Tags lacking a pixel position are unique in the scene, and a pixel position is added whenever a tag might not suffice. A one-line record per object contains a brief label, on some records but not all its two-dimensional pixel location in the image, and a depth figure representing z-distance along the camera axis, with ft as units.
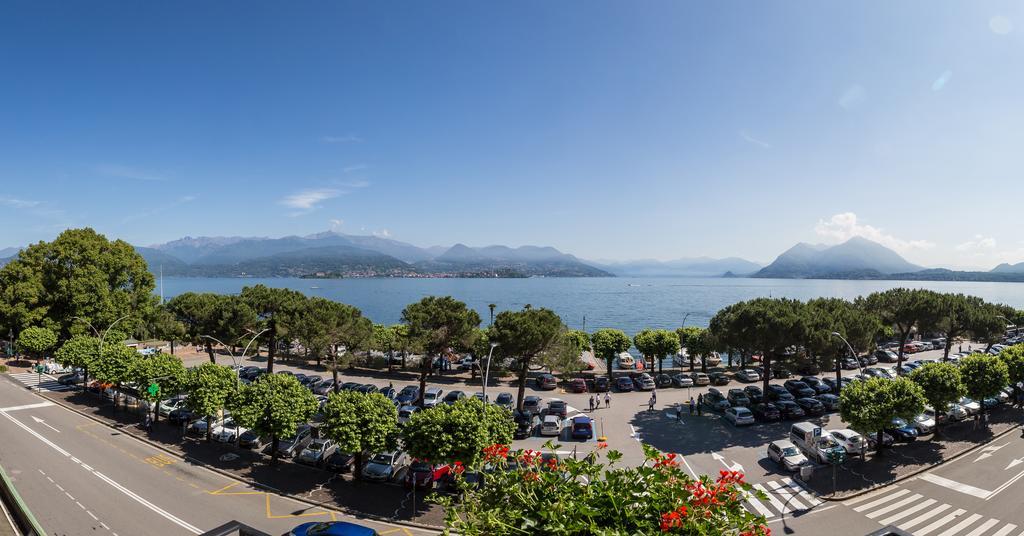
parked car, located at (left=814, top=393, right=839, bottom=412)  112.98
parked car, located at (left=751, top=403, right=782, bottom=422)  106.42
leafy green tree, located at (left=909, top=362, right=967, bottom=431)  85.81
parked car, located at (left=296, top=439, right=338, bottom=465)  82.94
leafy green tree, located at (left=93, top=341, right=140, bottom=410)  104.42
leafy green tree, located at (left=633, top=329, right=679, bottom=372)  161.27
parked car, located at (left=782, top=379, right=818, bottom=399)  125.18
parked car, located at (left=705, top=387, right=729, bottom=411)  114.37
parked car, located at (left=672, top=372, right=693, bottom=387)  139.44
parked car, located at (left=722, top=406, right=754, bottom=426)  103.55
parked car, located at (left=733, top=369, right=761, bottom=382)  148.70
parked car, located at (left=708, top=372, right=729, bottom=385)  145.69
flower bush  17.85
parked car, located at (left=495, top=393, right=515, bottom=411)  118.93
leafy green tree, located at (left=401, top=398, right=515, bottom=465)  67.31
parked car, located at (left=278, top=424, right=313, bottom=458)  86.99
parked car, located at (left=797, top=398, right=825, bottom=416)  109.60
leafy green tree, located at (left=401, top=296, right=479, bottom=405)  114.32
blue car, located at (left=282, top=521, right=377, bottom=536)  50.52
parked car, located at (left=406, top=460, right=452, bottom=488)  72.59
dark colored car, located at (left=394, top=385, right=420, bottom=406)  120.78
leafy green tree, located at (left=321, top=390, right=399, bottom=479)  71.61
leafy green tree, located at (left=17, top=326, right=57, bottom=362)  143.13
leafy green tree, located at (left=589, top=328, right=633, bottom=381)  157.48
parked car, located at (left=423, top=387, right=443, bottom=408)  120.49
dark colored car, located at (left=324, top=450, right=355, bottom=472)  78.74
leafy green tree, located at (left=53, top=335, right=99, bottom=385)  114.42
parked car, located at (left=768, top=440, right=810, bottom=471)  78.43
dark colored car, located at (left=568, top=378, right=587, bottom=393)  138.62
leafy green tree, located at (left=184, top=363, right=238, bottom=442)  85.81
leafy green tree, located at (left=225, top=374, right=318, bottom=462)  76.95
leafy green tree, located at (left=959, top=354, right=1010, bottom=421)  92.79
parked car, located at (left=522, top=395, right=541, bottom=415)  114.54
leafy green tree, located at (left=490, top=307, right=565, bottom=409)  109.70
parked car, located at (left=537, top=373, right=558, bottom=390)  142.41
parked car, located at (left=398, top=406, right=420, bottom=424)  105.81
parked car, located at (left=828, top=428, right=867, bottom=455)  84.19
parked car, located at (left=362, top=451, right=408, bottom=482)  75.87
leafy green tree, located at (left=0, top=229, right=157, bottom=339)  151.74
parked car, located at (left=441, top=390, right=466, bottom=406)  124.04
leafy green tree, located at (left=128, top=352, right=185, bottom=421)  97.14
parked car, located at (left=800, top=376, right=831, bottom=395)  128.88
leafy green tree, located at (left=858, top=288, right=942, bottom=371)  147.95
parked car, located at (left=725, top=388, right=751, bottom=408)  114.83
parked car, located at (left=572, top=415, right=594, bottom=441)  96.17
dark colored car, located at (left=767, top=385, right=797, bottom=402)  119.06
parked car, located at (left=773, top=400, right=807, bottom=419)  107.96
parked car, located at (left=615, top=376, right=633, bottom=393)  138.21
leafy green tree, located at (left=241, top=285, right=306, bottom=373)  138.72
